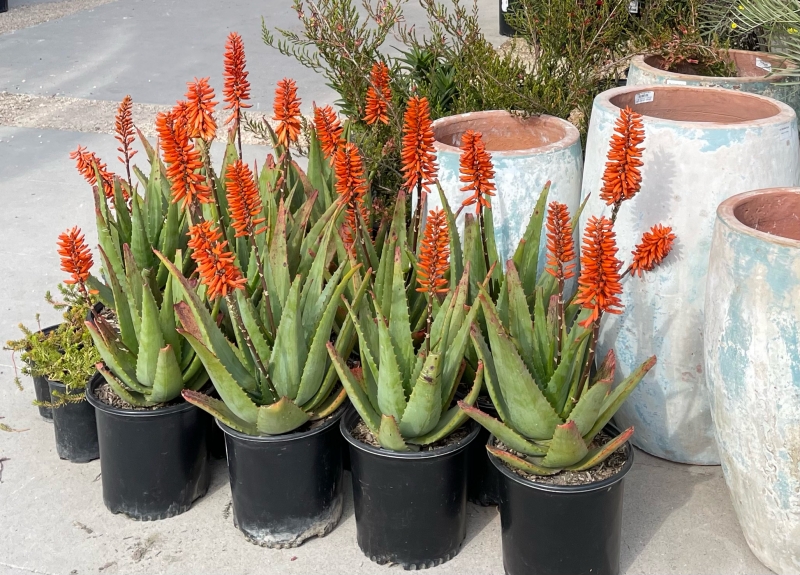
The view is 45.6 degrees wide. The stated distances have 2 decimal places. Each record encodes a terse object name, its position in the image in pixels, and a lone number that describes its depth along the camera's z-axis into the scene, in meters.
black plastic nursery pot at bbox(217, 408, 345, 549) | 2.65
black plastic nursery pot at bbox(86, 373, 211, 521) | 2.79
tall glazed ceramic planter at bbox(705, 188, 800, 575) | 2.25
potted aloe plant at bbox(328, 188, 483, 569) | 2.44
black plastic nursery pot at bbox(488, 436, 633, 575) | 2.41
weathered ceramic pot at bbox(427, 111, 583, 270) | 2.98
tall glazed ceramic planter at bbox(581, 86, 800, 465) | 2.71
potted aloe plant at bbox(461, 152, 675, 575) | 2.32
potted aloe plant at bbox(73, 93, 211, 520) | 2.72
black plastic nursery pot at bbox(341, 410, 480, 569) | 2.53
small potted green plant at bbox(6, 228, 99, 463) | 3.06
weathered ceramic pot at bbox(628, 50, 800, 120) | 3.54
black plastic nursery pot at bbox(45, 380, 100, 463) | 3.12
